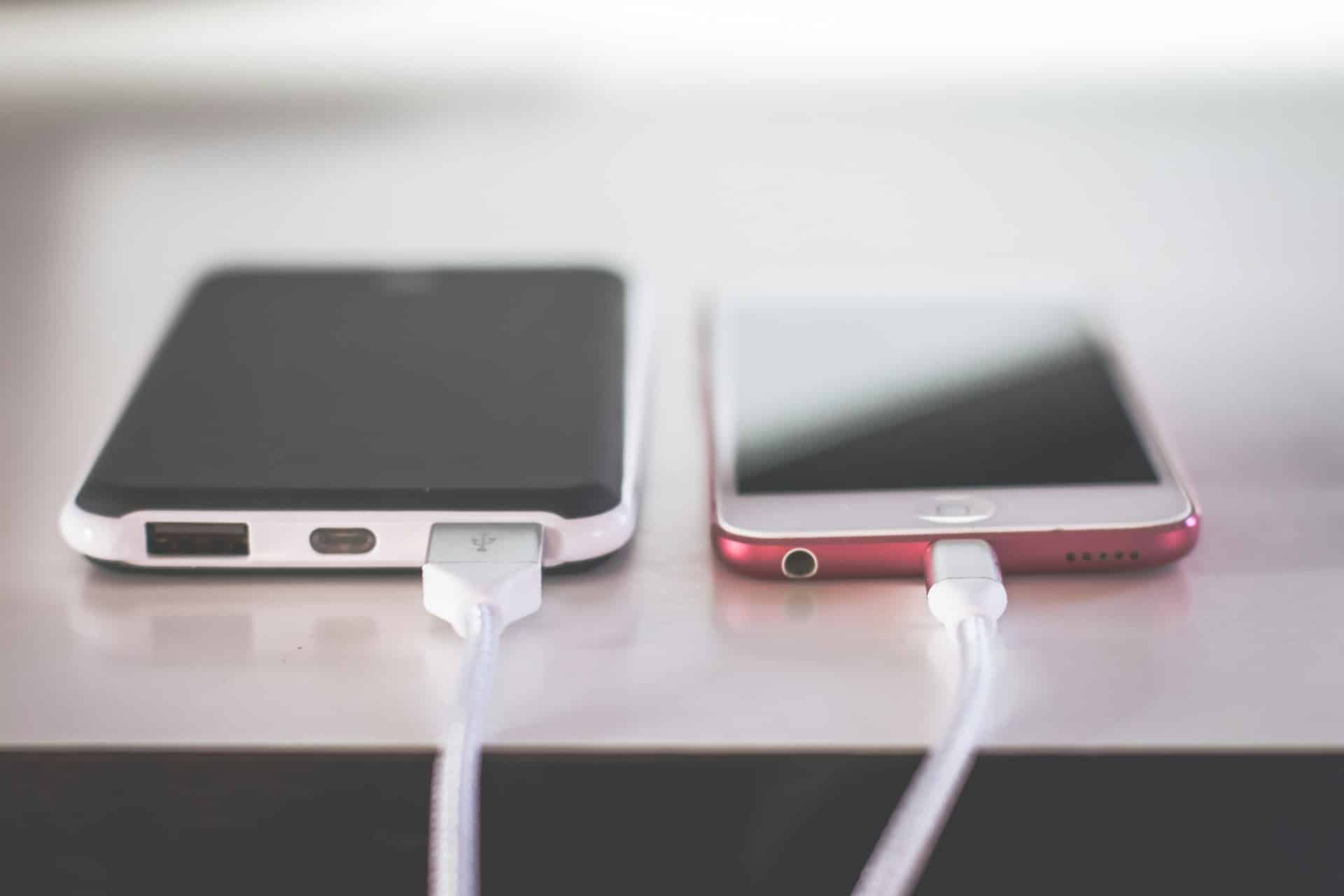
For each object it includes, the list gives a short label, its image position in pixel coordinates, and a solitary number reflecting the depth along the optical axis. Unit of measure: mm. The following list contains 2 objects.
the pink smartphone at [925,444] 342
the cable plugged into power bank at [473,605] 309
